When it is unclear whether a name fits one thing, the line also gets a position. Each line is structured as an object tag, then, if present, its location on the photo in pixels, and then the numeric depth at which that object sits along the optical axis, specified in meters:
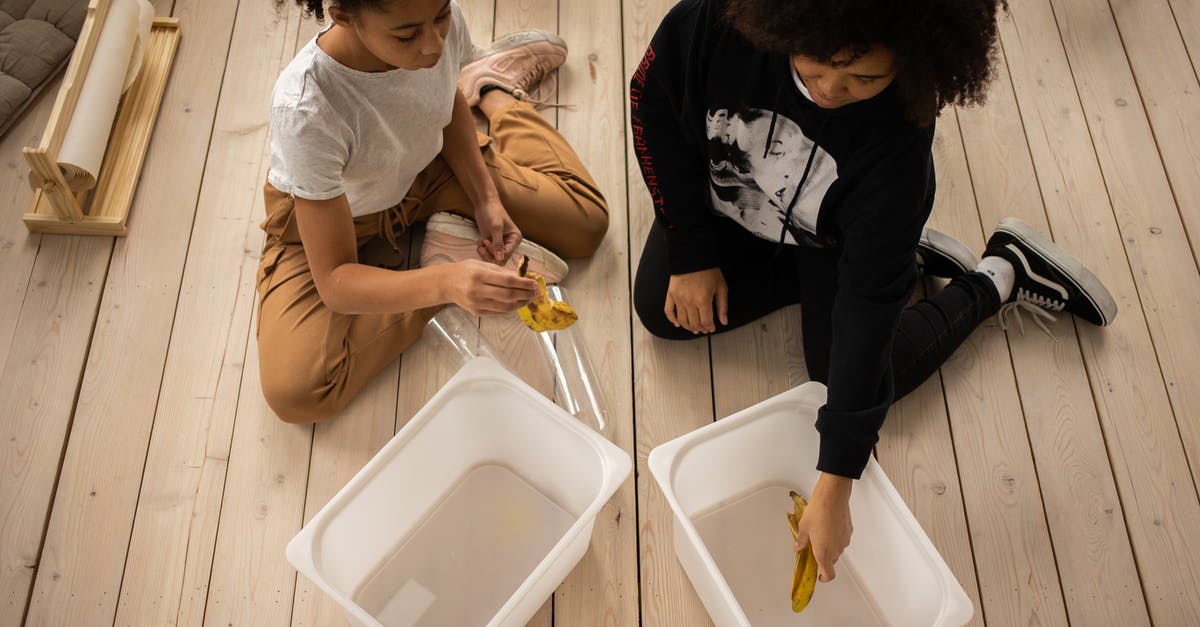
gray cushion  1.64
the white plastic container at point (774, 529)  1.17
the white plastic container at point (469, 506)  1.21
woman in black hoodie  0.84
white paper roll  1.49
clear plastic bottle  1.46
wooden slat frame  1.47
